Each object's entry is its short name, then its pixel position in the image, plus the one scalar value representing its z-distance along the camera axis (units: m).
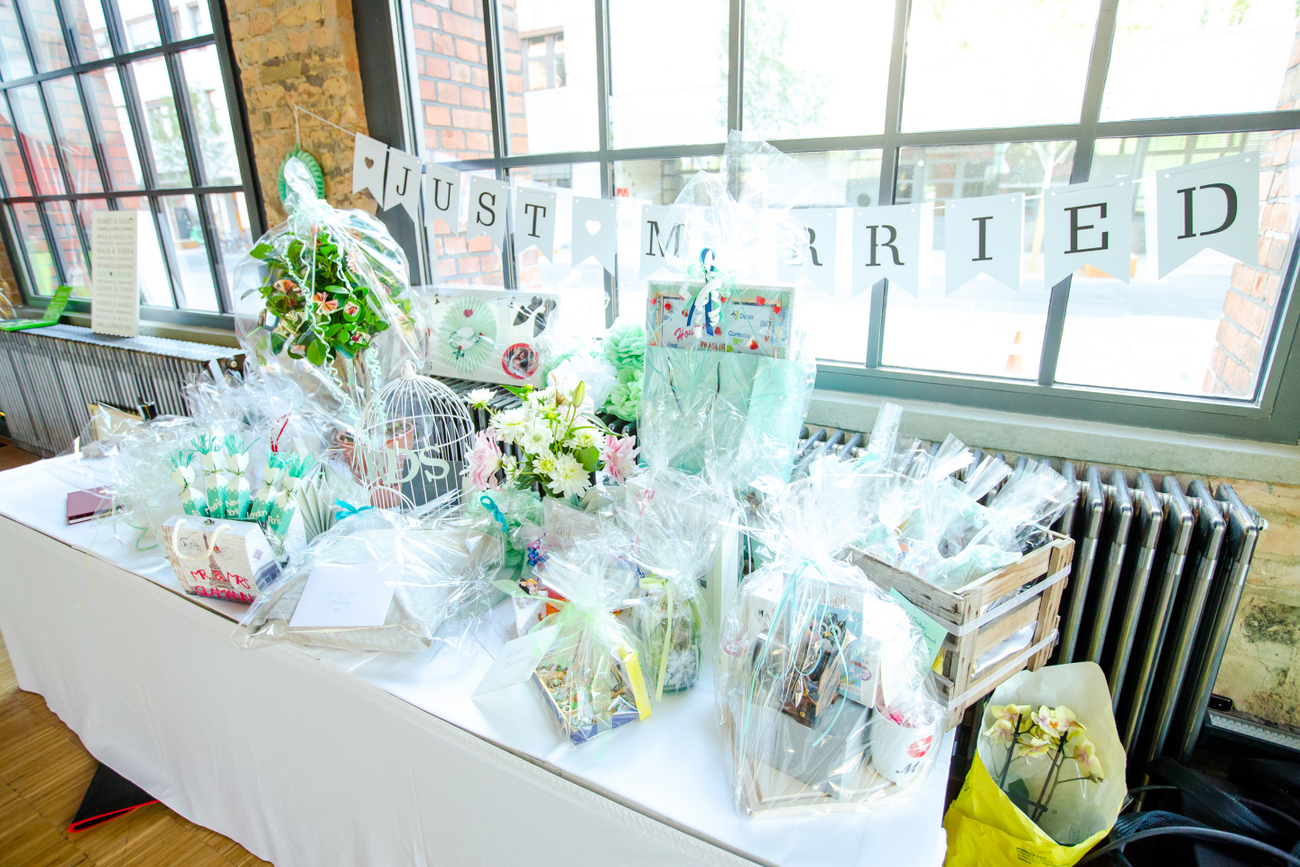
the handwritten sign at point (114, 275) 2.78
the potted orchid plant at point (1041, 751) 1.01
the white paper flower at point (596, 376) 1.51
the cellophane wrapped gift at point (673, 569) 0.92
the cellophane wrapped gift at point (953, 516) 0.94
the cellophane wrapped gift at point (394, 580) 1.02
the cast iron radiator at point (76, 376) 2.66
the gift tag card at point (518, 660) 0.89
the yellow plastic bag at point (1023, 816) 0.92
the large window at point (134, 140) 2.53
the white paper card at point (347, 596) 1.01
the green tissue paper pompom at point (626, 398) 1.48
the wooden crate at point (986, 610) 0.85
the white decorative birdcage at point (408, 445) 1.38
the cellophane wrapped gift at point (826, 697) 0.76
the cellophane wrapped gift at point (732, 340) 1.21
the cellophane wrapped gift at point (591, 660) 0.87
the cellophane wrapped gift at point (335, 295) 1.36
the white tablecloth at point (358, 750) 0.78
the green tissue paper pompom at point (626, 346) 1.52
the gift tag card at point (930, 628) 0.85
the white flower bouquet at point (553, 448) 1.07
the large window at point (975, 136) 1.23
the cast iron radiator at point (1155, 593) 1.13
